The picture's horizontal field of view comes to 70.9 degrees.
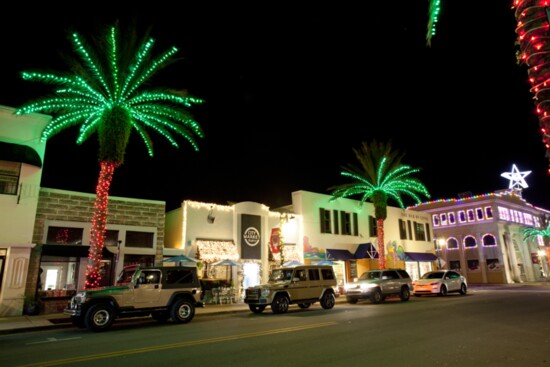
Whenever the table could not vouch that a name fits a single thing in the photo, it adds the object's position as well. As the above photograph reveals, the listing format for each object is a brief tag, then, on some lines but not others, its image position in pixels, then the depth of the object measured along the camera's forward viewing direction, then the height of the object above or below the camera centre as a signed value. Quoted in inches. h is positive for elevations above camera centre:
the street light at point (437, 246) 2218.0 +181.7
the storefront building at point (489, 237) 1994.3 +212.0
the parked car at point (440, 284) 999.0 -13.3
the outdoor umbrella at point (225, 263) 909.2 +44.2
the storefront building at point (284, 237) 964.6 +125.6
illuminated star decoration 2245.4 +569.9
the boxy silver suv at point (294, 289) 681.6 -14.5
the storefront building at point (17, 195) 691.4 +166.0
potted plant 689.6 -33.8
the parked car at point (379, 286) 864.3 -14.4
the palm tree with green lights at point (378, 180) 1227.2 +310.3
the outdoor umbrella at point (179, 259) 842.2 +51.0
